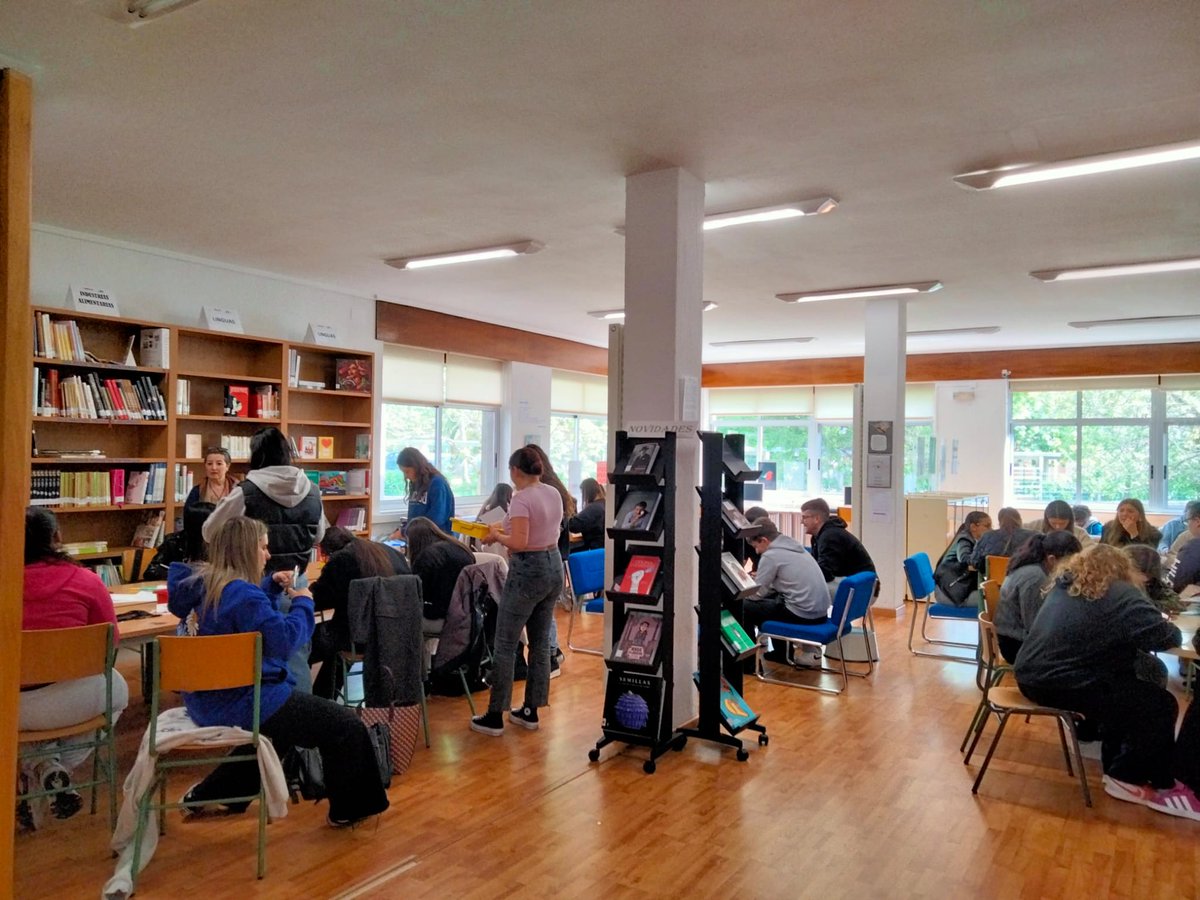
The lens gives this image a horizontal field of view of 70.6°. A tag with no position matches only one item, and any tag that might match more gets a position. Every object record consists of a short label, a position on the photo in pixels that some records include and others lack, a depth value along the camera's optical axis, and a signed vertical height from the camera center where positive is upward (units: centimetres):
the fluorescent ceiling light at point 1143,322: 872 +148
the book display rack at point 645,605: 411 -75
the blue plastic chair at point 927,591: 601 -96
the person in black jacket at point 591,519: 717 -56
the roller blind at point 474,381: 923 +78
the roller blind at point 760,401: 1247 +82
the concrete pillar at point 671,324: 432 +67
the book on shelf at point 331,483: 745 -31
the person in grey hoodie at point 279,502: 422 -28
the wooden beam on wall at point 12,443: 272 +0
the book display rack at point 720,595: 425 -71
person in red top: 317 -69
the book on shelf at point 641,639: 414 -92
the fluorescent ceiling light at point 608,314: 889 +149
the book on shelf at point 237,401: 664 +36
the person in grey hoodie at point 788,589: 528 -84
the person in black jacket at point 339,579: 403 -63
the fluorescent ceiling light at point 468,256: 606 +146
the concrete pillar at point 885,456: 772 +2
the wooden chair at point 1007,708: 367 -109
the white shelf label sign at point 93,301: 559 +96
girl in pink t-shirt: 442 -73
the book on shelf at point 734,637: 437 -95
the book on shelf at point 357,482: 770 -30
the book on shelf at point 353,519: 758 -63
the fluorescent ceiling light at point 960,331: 953 +147
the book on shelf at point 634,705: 412 -124
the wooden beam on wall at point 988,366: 1018 +123
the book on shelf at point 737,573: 435 -61
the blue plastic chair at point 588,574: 578 -83
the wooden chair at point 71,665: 303 -81
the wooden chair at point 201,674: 288 -79
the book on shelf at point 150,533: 602 -63
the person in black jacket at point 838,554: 588 -67
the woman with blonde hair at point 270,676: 310 -85
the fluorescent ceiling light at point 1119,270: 625 +146
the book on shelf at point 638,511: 413 -28
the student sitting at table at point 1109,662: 356 -87
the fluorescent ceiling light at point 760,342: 1051 +144
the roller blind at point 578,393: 1090 +79
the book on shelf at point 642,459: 416 -3
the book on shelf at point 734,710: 430 -132
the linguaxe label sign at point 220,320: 648 +98
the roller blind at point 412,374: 853 +78
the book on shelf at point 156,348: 602 +69
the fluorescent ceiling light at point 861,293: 730 +147
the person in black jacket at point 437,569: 468 -66
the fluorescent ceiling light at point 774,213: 485 +143
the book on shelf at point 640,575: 409 -59
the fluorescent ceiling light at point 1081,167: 392 +144
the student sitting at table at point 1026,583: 416 -62
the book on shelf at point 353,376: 759 +66
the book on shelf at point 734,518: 438 -33
